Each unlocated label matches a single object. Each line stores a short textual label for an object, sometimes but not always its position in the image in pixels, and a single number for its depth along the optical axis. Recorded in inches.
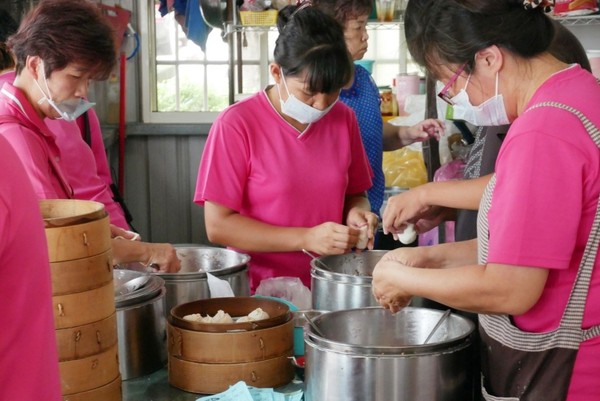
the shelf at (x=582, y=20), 171.8
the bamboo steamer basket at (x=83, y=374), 68.1
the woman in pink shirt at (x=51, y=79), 89.9
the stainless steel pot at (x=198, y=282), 89.6
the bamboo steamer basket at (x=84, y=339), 66.7
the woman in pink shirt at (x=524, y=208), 56.4
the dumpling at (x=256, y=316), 79.3
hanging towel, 229.6
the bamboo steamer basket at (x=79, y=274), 64.1
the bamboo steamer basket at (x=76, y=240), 62.9
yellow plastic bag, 185.3
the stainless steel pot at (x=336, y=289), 83.0
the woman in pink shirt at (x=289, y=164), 98.5
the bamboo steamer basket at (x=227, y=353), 75.5
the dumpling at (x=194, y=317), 78.8
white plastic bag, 98.4
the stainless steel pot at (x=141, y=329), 79.7
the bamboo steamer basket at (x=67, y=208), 66.0
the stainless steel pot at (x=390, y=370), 65.0
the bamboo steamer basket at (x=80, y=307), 65.6
